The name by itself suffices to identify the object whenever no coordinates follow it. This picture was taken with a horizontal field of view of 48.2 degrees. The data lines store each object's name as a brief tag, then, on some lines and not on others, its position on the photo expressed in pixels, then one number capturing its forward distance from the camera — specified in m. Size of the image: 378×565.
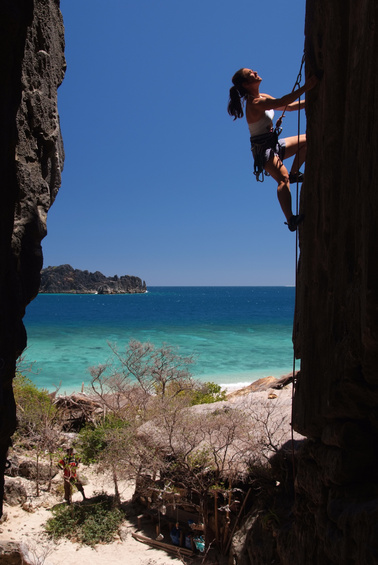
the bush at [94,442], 17.84
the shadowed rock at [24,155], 5.09
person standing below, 14.52
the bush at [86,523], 13.13
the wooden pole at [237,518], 11.57
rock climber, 6.76
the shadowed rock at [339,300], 4.44
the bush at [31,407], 17.77
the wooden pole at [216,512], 12.04
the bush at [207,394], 22.14
